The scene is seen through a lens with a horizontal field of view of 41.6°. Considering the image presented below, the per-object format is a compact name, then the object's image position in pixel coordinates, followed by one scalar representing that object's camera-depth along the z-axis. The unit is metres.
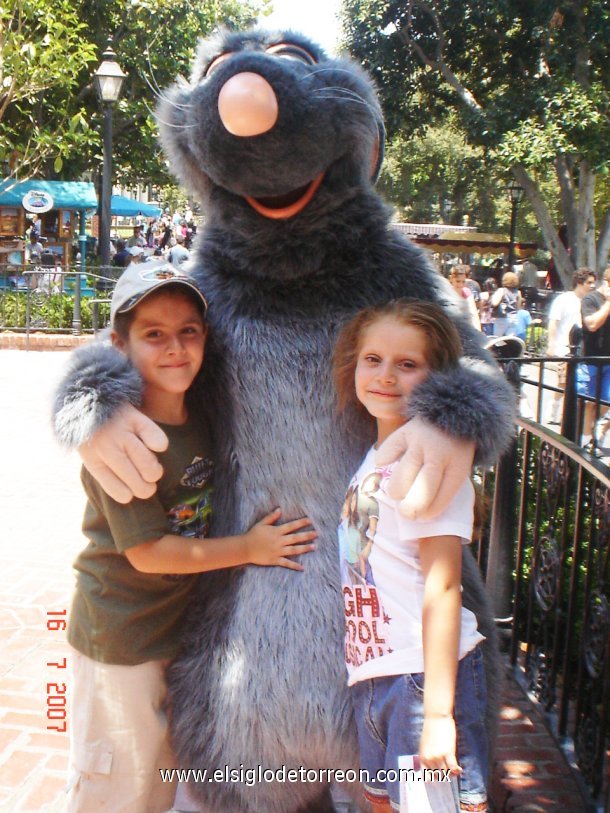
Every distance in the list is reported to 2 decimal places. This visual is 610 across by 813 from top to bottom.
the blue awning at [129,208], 24.58
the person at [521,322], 12.73
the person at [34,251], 19.77
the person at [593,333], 7.61
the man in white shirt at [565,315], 8.82
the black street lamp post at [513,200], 19.27
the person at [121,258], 20.60
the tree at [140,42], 17.03
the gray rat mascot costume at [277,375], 1.82
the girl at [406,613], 1.59
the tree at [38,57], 10.97
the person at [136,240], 27.84
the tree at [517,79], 14.36
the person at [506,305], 13.12
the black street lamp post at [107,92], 11.45
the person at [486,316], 13.56
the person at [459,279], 10.23
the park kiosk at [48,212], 17.83
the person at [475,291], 14.65
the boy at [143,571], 1.92
